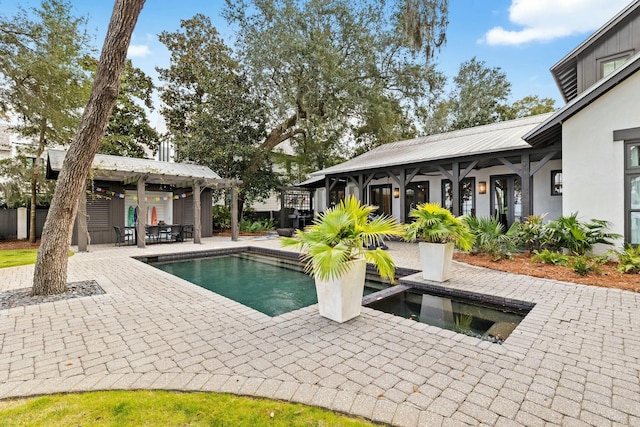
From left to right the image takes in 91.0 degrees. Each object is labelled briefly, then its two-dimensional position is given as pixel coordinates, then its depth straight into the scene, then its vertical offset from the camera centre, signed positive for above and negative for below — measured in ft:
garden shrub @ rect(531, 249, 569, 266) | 20.15 -3.11
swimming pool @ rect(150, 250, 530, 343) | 12.50 -4.39
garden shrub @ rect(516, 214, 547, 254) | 23.18 -1.70
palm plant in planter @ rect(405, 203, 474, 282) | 16.47 -1.40
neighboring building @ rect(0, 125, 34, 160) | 40.66 +9.70
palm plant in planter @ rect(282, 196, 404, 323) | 11.02 -1.42
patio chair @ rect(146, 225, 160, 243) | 36.19 -2.04
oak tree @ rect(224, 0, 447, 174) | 43.78 +21.65
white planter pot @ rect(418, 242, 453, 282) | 16.52 -2.57
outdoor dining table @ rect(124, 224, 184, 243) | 36.40 -2.13
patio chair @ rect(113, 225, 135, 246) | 34.63 -2.20
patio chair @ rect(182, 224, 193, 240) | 40.92 -2.52
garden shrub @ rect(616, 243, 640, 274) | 17.63 -2.89
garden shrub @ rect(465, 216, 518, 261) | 22.86 -2.05
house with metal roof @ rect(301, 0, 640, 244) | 20.16 +4.91
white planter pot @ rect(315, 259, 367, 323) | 11.27 -2.99
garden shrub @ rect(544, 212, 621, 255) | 20.61 -1.56
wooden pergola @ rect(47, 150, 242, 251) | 30.91 +4.15
